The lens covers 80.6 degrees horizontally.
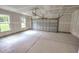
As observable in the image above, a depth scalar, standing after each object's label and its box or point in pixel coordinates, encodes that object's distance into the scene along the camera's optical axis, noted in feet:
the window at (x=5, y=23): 7.91
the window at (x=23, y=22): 13.11
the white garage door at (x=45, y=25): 11.25
